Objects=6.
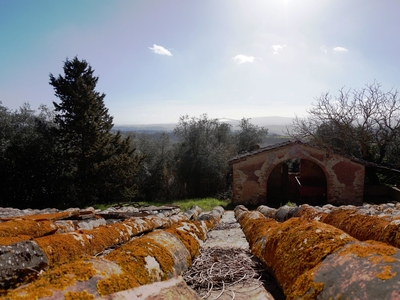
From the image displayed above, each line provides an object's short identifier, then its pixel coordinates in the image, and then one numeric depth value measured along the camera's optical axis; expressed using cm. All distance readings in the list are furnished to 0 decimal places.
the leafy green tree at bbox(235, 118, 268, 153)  3369
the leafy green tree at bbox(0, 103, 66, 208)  2045
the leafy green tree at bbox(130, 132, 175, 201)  2636
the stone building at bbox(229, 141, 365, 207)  1662
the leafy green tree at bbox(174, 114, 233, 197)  2577
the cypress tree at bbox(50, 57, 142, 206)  2022
